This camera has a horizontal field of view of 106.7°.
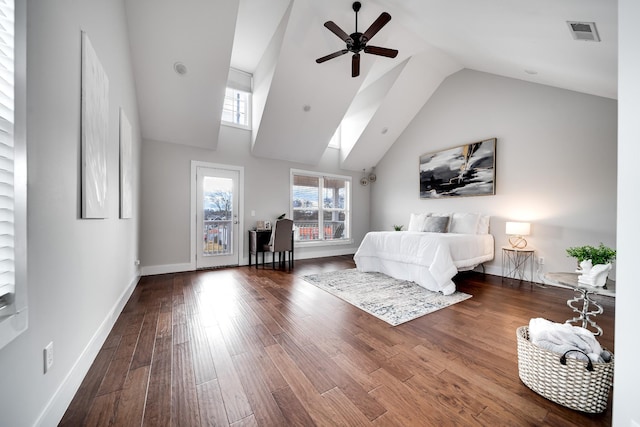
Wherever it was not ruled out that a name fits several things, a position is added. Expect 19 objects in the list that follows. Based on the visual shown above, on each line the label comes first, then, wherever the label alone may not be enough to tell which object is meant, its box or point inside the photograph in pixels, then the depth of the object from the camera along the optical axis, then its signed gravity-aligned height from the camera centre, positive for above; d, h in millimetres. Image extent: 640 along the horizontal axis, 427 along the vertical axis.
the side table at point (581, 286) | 1836 -589
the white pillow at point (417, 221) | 5034 -209
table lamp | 3725 -319
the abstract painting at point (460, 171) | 4438 +836
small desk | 4895 -600
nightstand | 3918 -850
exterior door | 4648 -109
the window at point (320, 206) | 5906 +145
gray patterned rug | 2572 -1086
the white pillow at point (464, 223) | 4391 -209
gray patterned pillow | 4602 -240
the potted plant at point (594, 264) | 1849 -414
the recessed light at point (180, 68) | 3474 +2126
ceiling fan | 2833 +2197
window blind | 797 +197
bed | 3254 -685
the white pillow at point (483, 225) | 4375 -241
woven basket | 1249 -923
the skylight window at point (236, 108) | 4973 +2214
